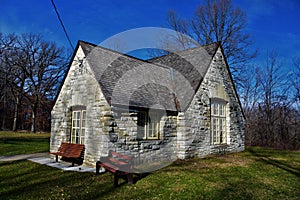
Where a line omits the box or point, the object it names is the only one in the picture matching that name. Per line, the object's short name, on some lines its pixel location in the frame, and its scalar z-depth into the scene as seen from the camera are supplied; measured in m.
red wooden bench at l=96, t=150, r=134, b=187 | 6.14
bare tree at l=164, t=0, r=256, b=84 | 22.20
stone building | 8.34
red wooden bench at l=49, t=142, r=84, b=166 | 8.71
